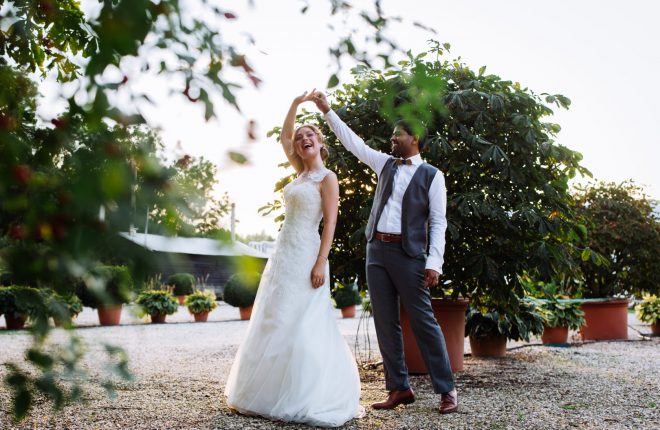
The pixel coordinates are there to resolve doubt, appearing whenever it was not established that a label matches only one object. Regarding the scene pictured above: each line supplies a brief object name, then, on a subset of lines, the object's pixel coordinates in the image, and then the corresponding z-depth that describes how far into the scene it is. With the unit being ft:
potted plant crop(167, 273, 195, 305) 72.11
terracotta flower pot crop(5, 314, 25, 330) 39.06
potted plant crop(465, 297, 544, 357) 22.81
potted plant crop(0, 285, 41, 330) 38.24
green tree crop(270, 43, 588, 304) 16.78
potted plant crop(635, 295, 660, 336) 35.06
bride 11.87
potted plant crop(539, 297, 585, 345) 28.50
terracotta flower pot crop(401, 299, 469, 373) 18.40
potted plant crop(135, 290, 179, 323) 45.98
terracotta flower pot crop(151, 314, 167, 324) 47.23
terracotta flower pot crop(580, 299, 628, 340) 31.86
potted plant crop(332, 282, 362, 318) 55.67
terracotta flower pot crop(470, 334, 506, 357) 23.21
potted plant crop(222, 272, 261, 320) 53.36
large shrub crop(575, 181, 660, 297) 32.73
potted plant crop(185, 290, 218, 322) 50.90
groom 12.91
